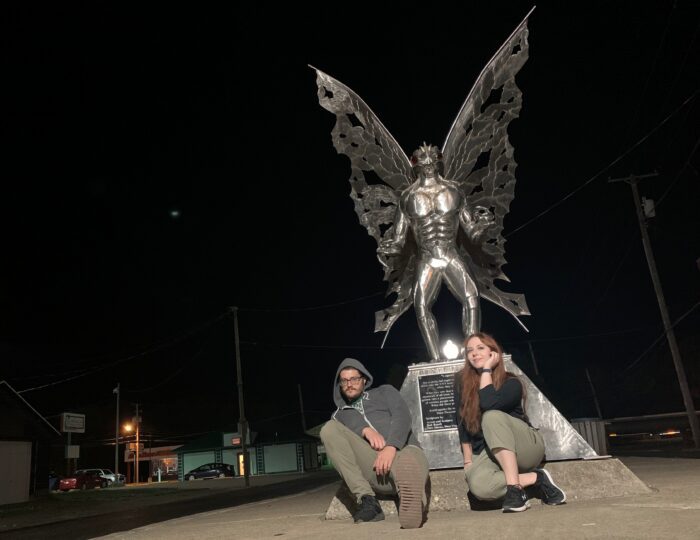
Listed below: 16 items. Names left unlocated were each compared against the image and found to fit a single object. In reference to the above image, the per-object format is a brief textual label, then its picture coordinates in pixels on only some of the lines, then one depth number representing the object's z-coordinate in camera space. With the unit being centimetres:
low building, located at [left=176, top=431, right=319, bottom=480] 4134
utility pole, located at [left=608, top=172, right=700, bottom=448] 1638
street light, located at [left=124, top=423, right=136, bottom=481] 4777
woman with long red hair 326
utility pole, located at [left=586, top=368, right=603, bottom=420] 3030
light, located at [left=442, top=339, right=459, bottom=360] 615
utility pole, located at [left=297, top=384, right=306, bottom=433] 4601
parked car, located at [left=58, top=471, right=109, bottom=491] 2980
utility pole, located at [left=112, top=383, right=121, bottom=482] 3497
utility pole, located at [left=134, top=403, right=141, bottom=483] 4216
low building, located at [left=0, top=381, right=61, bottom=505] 1975
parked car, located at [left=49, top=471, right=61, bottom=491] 3156
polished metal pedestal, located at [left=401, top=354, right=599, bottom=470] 477
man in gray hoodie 325
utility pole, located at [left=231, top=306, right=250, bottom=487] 2264
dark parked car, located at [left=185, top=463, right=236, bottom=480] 3834
